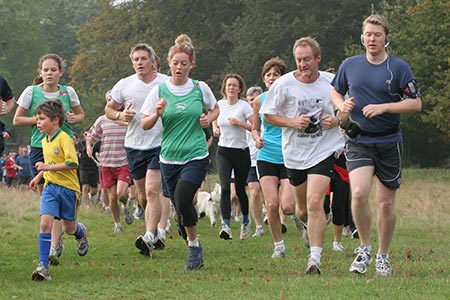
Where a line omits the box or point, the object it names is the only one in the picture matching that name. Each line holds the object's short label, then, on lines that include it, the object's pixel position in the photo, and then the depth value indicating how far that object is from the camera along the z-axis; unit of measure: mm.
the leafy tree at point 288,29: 51438
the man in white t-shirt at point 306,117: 9820
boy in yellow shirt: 9688
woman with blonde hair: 10230
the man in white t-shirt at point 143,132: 11898
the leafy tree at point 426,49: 38688
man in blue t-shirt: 9086
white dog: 18516
